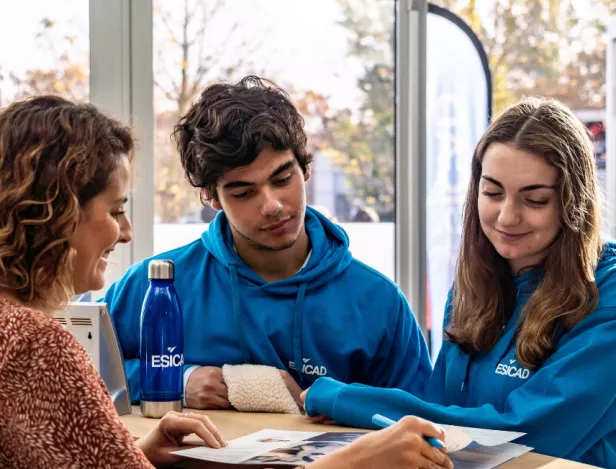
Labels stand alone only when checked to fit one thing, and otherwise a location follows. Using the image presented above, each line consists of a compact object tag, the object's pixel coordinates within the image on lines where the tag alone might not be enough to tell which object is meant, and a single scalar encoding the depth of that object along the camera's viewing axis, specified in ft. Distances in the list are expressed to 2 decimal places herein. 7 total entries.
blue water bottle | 5.97
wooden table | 4.76
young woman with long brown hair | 5.24
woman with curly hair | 3.45
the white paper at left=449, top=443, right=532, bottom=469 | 4.41
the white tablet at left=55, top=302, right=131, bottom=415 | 6.20
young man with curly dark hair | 6.75
